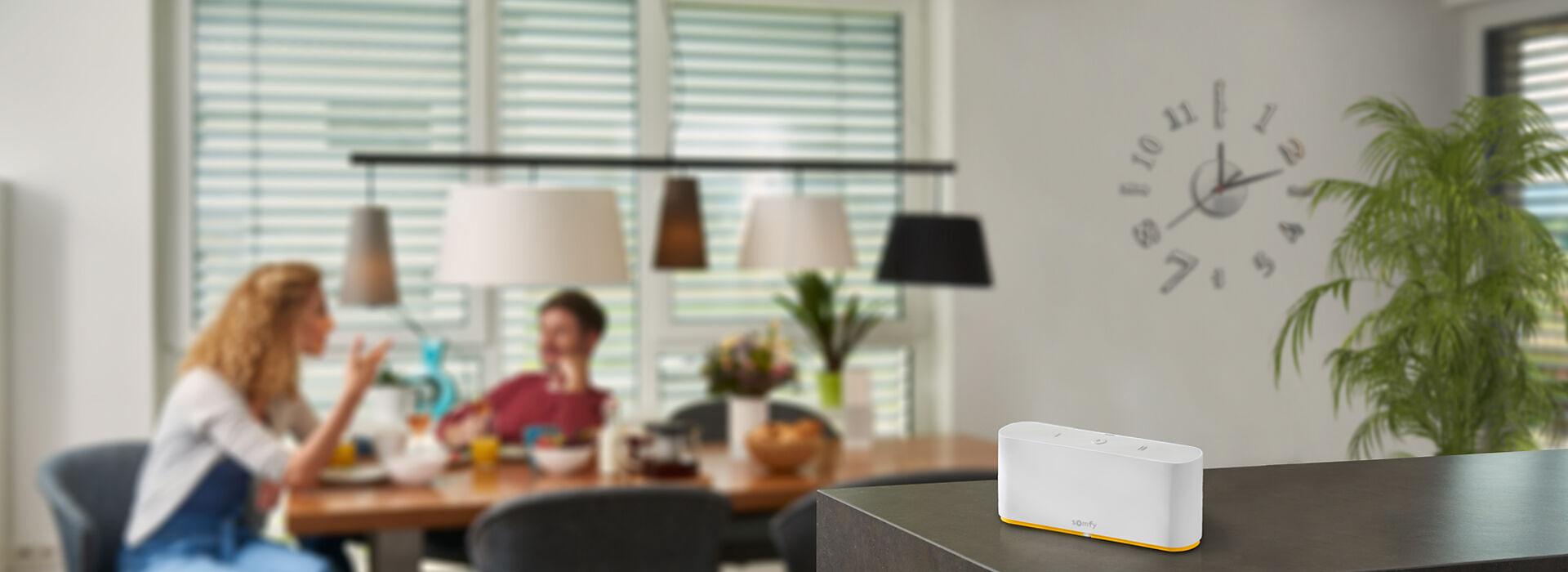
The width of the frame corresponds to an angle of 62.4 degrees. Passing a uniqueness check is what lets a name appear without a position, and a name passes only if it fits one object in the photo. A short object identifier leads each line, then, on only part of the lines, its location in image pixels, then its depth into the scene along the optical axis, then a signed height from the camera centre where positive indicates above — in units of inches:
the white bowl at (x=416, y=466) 98.1 -16.9
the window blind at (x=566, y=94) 143.5 +16.5
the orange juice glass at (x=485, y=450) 107.7 -17.3
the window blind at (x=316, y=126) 135.3 +12.5
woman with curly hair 93.2 -14.3
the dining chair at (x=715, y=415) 129.9 -17.4
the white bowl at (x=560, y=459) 101.9 -17.1
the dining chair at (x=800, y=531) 83.0 -18.8
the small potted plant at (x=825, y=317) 133.4 -7.9
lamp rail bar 109.2 +7.0
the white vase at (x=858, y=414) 115.0 -15.3
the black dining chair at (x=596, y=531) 79.7 -18.0
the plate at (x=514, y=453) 113.0 -18.4
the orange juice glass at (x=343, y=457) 104.8 -17.3
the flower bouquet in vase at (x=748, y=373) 108.3 -11.0
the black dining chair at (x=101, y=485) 99.1 -19.2
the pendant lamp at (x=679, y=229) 107.8 +1.1
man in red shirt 115.3 -12.8
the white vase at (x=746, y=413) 109.5 -14.5
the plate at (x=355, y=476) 100.0 -18.0
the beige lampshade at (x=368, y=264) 107.4 -1.8
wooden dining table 89.6 -18.5
